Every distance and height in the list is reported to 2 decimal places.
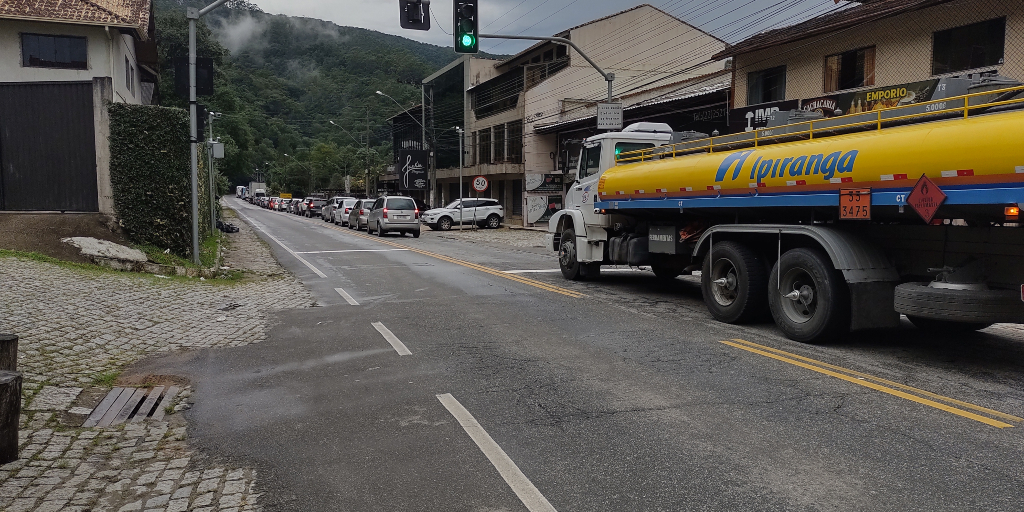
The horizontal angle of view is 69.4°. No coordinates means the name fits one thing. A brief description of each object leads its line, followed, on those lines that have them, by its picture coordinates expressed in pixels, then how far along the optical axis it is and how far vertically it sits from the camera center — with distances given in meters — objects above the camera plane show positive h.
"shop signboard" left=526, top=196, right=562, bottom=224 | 42.47 -0.38
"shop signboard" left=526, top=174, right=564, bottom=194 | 40.97 +1.08
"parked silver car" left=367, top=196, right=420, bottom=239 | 31.08 -0.61
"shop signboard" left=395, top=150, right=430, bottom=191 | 54.38 +2.38
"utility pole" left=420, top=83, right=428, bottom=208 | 56.90 +7.16
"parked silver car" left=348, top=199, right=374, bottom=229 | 36.44 -0.66
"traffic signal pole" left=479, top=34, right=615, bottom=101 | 17.61 +3.92
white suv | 39.59 -0.71
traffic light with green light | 16.64 +3.95
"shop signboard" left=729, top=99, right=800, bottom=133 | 21.16 +2.64
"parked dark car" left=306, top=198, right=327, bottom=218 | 58.79 -0.48
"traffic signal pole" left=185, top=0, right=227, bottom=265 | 15.20 +1.92
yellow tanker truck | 6.42 -0.12
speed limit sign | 37.34 +0.91
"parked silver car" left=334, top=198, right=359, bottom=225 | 42.28 -0.58
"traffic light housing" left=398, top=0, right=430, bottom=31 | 16.08 +4.07
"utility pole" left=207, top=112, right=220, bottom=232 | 28.28 -0.47
